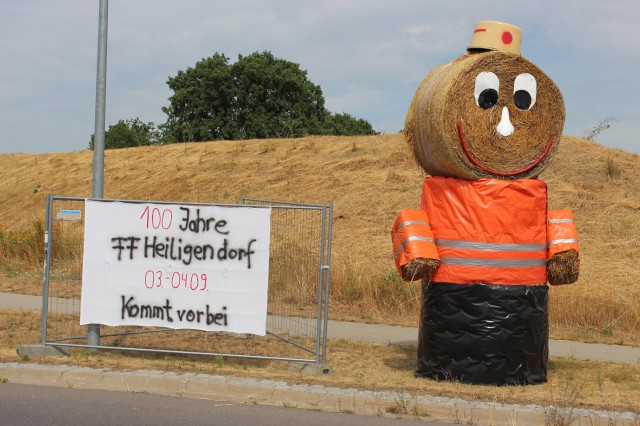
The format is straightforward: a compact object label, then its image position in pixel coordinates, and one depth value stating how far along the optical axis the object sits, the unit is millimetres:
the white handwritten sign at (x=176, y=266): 8125
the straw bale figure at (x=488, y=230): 7645
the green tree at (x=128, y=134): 56500
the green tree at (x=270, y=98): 48688
